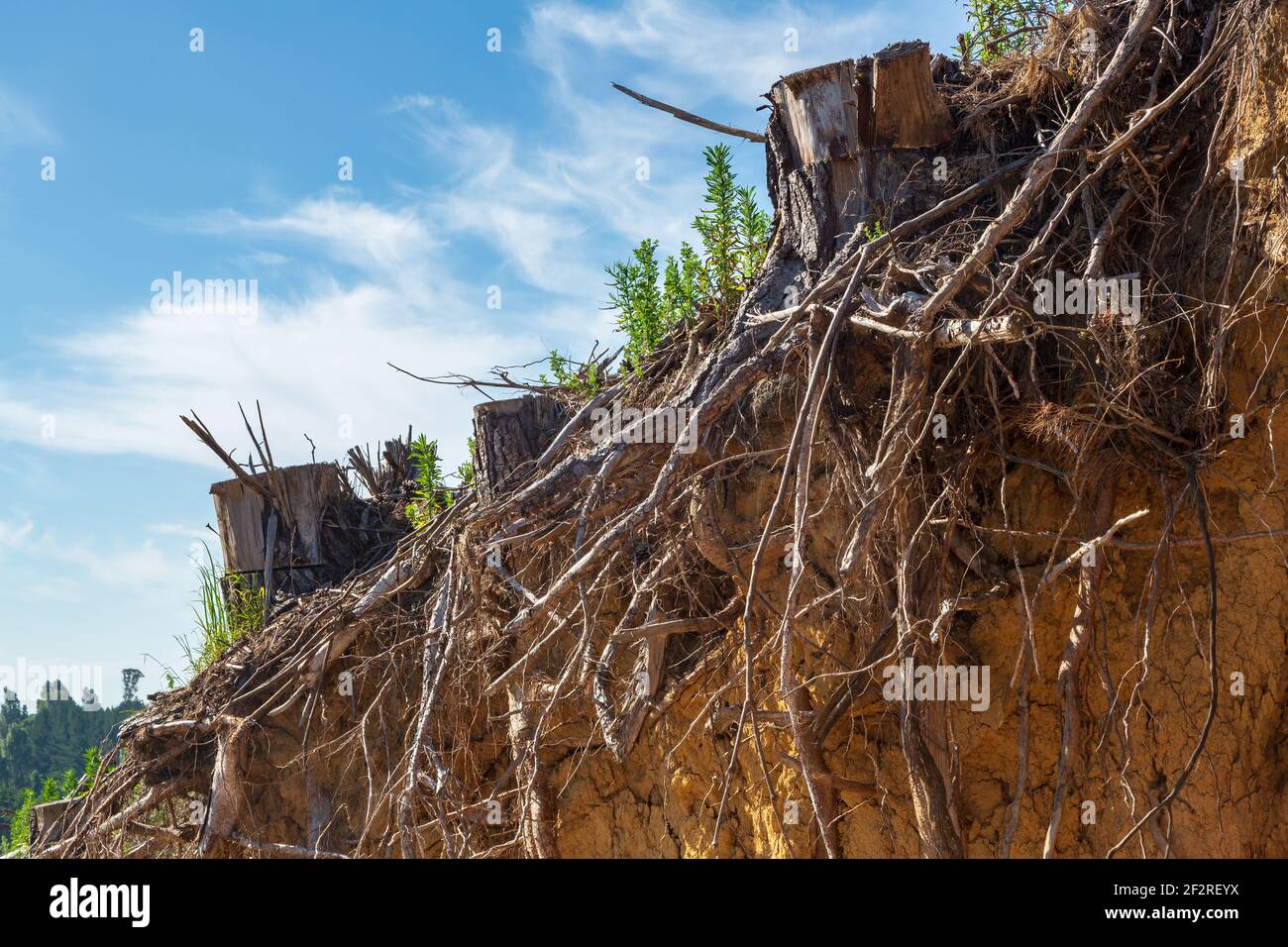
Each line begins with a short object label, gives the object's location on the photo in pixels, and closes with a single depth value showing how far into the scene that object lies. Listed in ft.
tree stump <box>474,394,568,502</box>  18.37
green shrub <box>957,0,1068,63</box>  14.89
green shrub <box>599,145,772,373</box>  14.94
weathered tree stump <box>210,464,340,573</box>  22.31
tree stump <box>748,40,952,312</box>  13.78
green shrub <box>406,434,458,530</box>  19.67
